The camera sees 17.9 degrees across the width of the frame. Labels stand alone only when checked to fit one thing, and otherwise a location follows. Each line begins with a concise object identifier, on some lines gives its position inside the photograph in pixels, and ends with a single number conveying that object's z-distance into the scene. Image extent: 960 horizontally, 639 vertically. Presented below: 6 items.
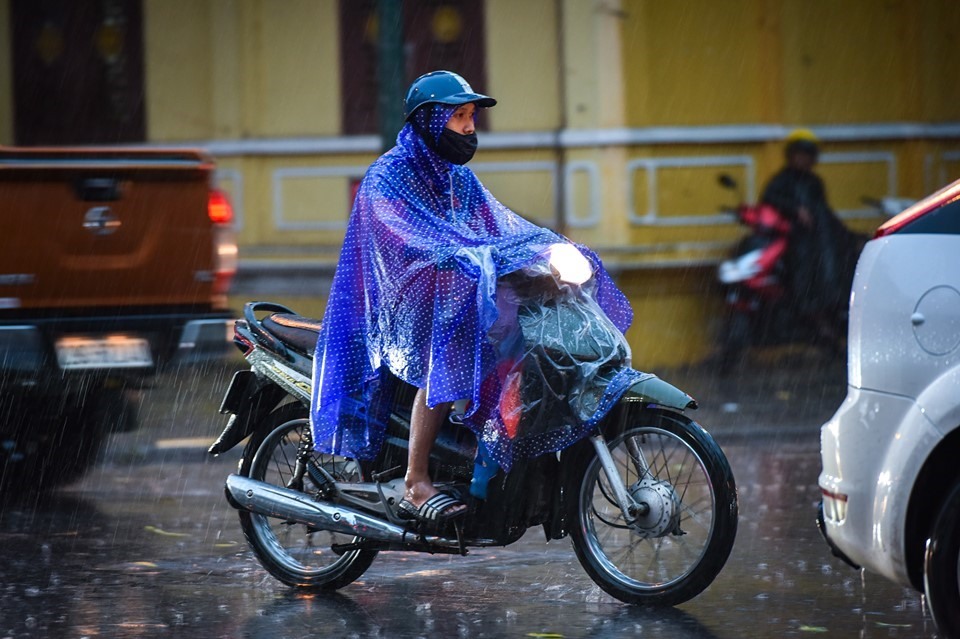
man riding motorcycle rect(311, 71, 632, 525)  9.95
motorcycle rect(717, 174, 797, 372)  23.66
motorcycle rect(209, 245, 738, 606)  9.94
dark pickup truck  15.50
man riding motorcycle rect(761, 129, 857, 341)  23.29
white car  8.20
